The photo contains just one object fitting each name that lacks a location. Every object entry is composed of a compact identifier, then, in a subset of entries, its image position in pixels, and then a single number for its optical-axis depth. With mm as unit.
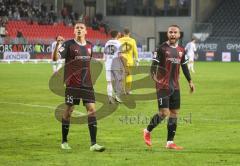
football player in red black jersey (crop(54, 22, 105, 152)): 11961
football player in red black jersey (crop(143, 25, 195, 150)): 12289
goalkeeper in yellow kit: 22403
